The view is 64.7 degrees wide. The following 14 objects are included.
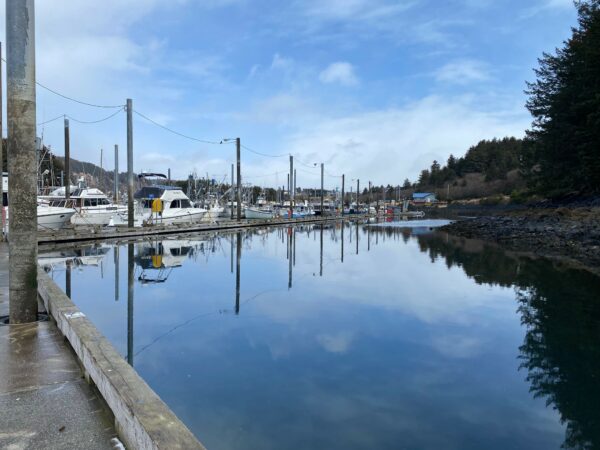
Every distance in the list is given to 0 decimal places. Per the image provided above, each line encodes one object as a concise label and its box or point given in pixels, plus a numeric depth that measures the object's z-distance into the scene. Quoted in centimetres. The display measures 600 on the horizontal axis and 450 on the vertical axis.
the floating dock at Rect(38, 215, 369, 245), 2336
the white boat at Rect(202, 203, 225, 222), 4206
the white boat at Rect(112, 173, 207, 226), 3788
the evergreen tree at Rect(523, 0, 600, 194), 3666
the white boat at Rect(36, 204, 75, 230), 2670
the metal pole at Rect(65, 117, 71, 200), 3155
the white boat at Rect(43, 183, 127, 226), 3309
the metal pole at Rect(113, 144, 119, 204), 4816
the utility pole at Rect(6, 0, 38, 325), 592
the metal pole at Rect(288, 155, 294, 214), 6072
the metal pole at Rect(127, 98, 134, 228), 2814
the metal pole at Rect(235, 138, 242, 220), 4059
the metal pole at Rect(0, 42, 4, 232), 1777
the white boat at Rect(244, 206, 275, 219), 6197
